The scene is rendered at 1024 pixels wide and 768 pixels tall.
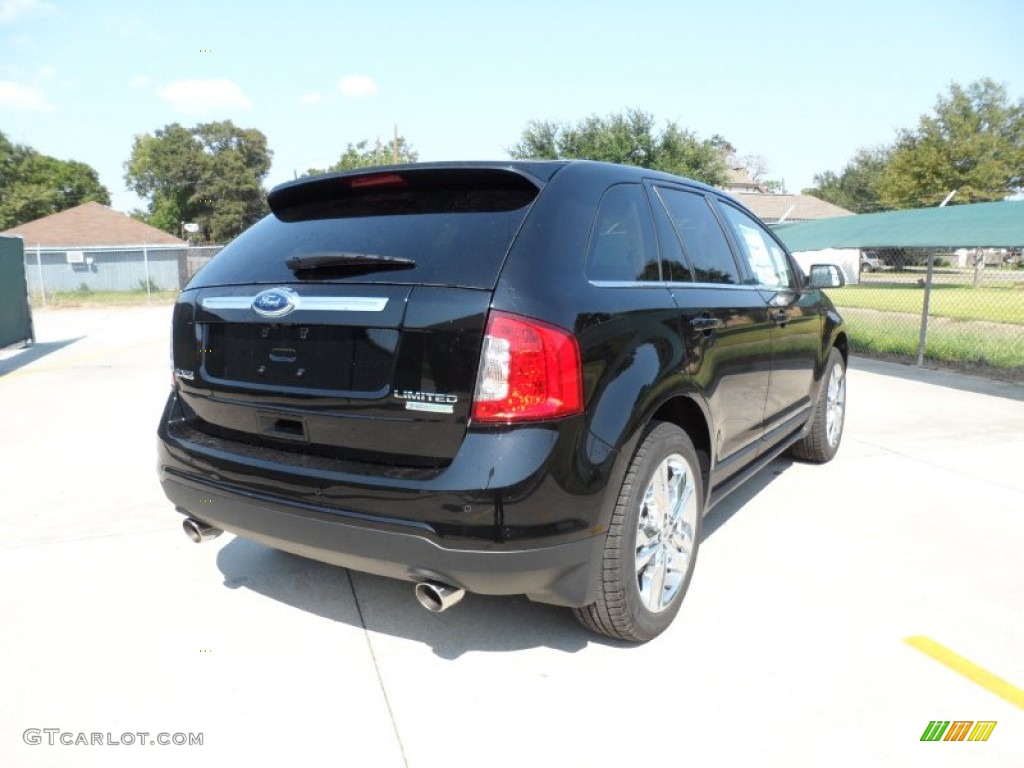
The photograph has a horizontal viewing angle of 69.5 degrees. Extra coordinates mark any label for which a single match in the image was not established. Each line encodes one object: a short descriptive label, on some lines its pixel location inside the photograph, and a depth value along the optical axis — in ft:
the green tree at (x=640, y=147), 106.73
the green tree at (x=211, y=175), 197.26
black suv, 7.36
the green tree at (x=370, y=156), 170.13
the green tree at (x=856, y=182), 239.71
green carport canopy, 26.35
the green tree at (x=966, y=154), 124.16
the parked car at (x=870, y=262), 114.67
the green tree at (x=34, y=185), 178.81
